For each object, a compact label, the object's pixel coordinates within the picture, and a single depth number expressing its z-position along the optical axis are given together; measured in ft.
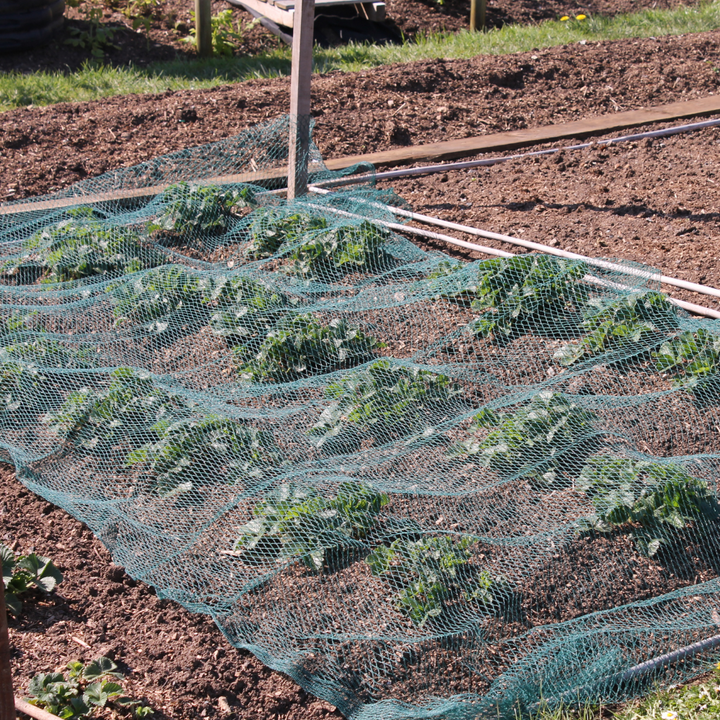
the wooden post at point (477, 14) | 30.81
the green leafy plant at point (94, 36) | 27.35
